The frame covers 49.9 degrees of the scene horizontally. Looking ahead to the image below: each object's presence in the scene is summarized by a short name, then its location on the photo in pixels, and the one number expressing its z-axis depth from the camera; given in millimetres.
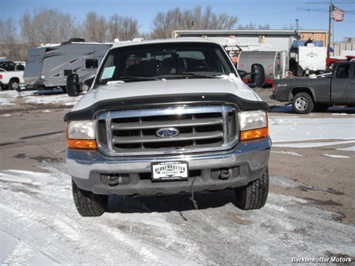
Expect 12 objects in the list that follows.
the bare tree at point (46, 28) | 68312
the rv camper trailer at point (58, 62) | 21469
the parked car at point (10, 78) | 25953
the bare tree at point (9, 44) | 67500
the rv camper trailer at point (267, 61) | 24078
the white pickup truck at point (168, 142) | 3367
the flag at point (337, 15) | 40219
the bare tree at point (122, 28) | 64306
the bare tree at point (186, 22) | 67162
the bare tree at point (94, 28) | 64688
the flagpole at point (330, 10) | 41456
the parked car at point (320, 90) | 11531
